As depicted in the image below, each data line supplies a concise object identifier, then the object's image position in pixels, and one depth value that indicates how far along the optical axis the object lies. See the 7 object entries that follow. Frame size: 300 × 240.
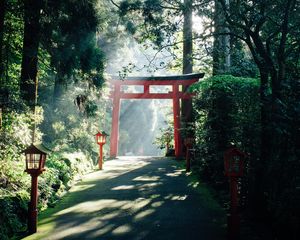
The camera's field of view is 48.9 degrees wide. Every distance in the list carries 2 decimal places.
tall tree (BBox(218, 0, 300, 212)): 5.94
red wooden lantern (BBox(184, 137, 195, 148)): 12.19
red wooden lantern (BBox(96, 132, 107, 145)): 13.97
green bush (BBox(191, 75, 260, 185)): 7.32
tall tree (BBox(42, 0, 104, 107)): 9.66
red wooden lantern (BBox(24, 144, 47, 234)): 5.94
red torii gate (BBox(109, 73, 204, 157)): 17.94
